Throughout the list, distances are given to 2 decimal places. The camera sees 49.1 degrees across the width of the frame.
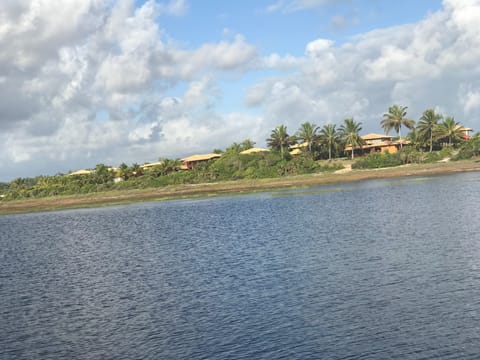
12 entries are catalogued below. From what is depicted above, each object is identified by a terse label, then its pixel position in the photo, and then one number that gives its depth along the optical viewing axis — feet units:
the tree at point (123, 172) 451.12
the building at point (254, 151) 434.30
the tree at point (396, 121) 408.05
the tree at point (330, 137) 414.60
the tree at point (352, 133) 408.05
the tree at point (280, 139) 442.09
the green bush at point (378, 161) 364.17
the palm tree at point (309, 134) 425.28
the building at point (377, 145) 426.92
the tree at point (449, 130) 391.86
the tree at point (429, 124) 387.90
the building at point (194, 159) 484.74
